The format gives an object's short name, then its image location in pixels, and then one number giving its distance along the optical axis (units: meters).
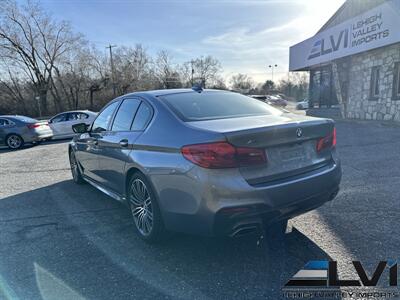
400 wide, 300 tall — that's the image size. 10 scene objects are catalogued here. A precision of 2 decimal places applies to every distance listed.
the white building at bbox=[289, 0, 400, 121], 12.71
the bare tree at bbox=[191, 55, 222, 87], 68.06
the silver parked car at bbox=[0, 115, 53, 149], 12.95
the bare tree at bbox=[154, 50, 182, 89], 53.78
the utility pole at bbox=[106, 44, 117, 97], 43.72
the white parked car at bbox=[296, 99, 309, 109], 37.25
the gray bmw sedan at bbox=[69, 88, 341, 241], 2.55
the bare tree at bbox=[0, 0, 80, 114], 34.72
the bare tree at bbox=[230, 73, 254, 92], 79.50
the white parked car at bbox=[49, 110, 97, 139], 15.12
